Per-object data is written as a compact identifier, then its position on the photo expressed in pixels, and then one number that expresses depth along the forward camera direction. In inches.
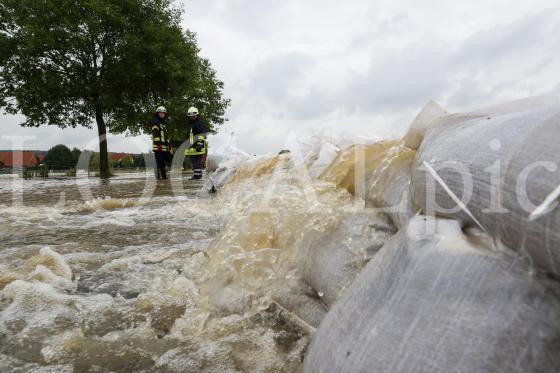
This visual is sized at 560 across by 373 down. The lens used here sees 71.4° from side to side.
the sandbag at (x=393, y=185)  53.9
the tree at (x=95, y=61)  528.4
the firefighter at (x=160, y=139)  373.7
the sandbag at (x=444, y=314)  27.1
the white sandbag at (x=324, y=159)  99.8
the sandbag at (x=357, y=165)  75.7
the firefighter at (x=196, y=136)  340.8
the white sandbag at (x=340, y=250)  54.4
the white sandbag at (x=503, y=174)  28.0
